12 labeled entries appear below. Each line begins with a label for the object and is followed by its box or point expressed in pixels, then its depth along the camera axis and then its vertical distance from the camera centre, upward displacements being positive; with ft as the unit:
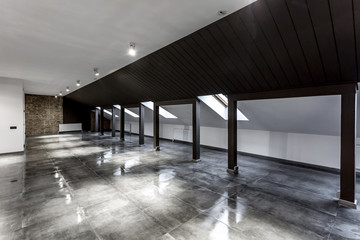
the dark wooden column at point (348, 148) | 10.31 -1.70
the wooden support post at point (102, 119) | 42.96 -0.18
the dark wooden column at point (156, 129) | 26.09 -1.57
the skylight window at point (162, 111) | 29.96 +1.35
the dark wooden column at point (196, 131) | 19.99 -1.41
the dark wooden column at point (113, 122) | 38.51 -0.94
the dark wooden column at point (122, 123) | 35.01 -0.93
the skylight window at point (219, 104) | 20.34 +1.76
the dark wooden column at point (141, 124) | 30.07 -0.95
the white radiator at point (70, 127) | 48.70 -2.51
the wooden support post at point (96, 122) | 47.65 -1.05
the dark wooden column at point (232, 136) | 16.25 -1.59
